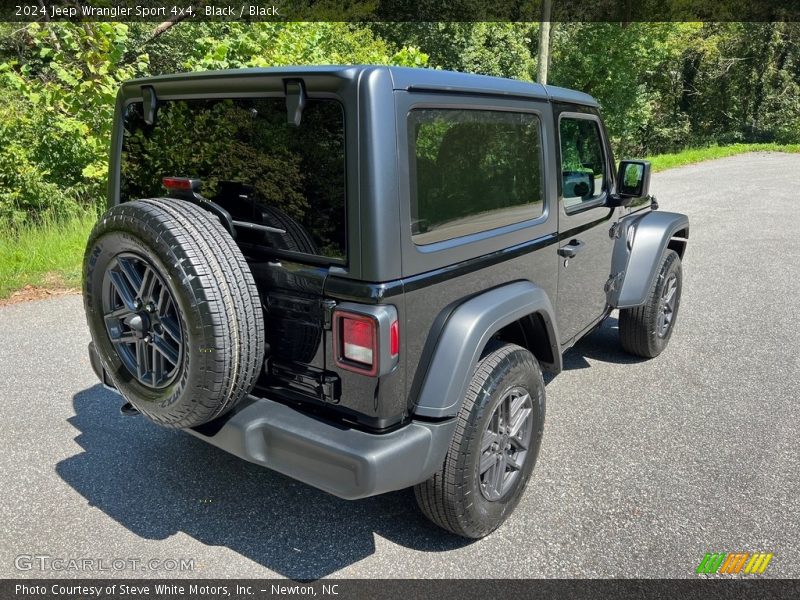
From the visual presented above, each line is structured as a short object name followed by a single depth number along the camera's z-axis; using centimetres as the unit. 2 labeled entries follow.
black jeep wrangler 224
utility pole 1706
